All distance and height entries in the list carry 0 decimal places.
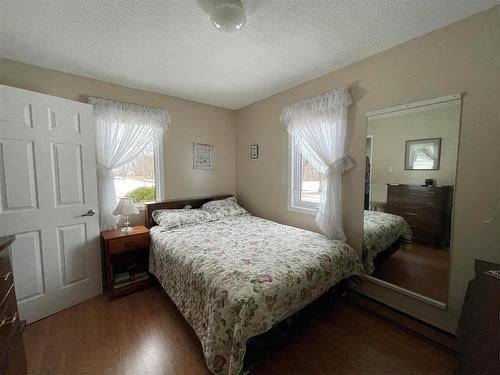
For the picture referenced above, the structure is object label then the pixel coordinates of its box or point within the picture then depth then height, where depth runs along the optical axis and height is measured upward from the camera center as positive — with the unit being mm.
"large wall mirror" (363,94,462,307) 1620 -184
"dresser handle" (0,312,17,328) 981 -762
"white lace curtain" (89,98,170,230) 2312 +389
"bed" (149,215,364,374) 1205 -738
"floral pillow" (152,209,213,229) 2426 -556
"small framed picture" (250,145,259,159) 3170 +337
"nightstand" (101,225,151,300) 2113 -1041
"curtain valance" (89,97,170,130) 2295 +709
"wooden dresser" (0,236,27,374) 959 -779
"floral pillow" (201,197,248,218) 2919 -514
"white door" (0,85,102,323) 1690 -237
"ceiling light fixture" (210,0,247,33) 1251 +984
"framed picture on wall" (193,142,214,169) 3107 +261
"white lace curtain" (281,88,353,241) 2098 +301
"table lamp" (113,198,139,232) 2223 -386
